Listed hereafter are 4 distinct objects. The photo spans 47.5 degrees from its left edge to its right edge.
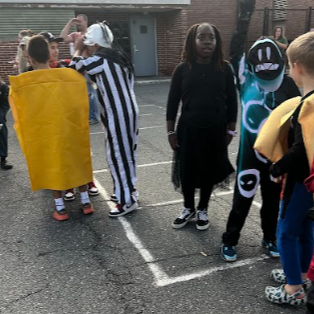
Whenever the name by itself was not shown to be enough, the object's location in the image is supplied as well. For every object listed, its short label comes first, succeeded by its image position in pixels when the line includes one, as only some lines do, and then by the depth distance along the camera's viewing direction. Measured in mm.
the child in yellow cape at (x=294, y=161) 1889
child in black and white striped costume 3365
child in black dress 2949
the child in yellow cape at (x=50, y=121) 3379
